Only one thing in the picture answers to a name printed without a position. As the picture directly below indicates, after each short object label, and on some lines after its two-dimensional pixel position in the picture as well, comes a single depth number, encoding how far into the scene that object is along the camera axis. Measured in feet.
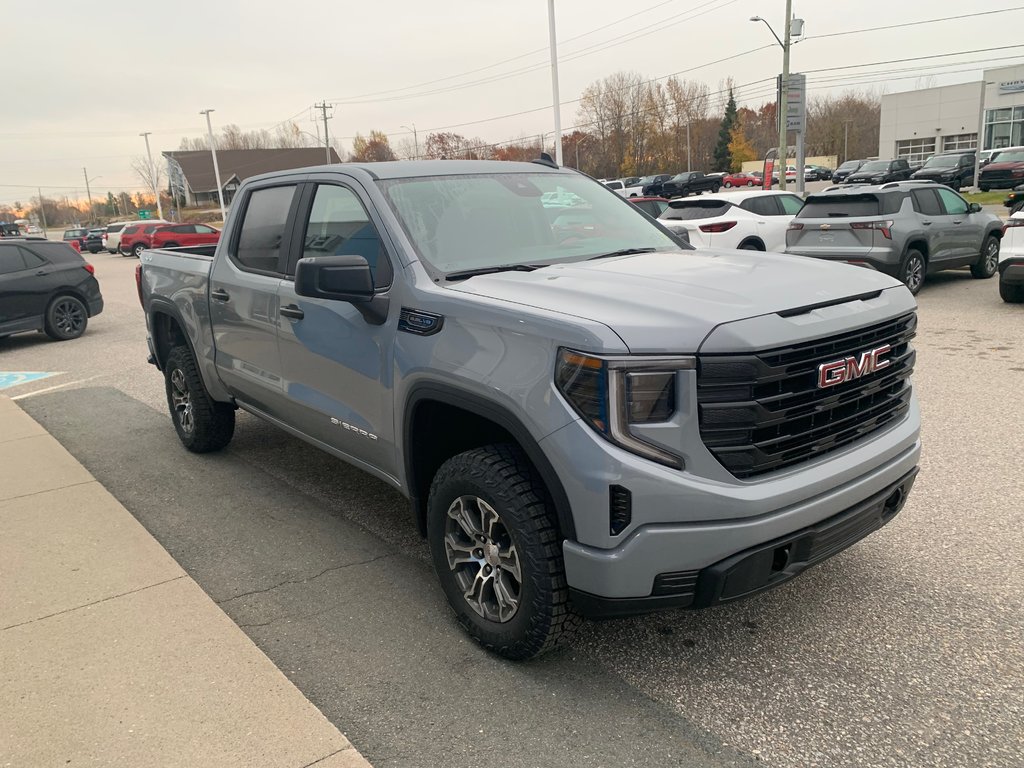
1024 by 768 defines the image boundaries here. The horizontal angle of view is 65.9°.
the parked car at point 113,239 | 134.62
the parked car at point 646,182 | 155.12
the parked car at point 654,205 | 61.87
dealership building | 234.58
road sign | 85.46
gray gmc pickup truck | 8.24
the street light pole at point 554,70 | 99.96
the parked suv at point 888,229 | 36.58
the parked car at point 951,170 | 120.78
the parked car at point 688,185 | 153.17
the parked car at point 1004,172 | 106.83
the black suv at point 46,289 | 38.93
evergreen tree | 299.38
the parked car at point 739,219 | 43.62
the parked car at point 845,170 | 150.20
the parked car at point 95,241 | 155.02
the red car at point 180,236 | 111.55
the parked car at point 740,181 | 192.95
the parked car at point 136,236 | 124.03
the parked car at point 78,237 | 160.15
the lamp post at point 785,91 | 86.02
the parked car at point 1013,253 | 32.22
